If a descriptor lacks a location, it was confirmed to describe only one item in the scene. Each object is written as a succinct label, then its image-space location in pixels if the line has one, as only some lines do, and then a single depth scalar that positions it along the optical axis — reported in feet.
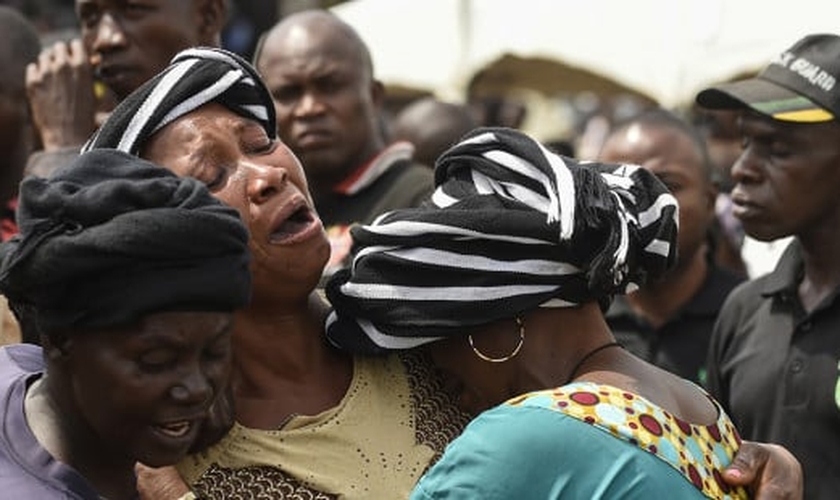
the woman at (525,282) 9.84
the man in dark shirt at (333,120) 18.99
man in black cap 16.31
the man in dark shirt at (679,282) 20.84
